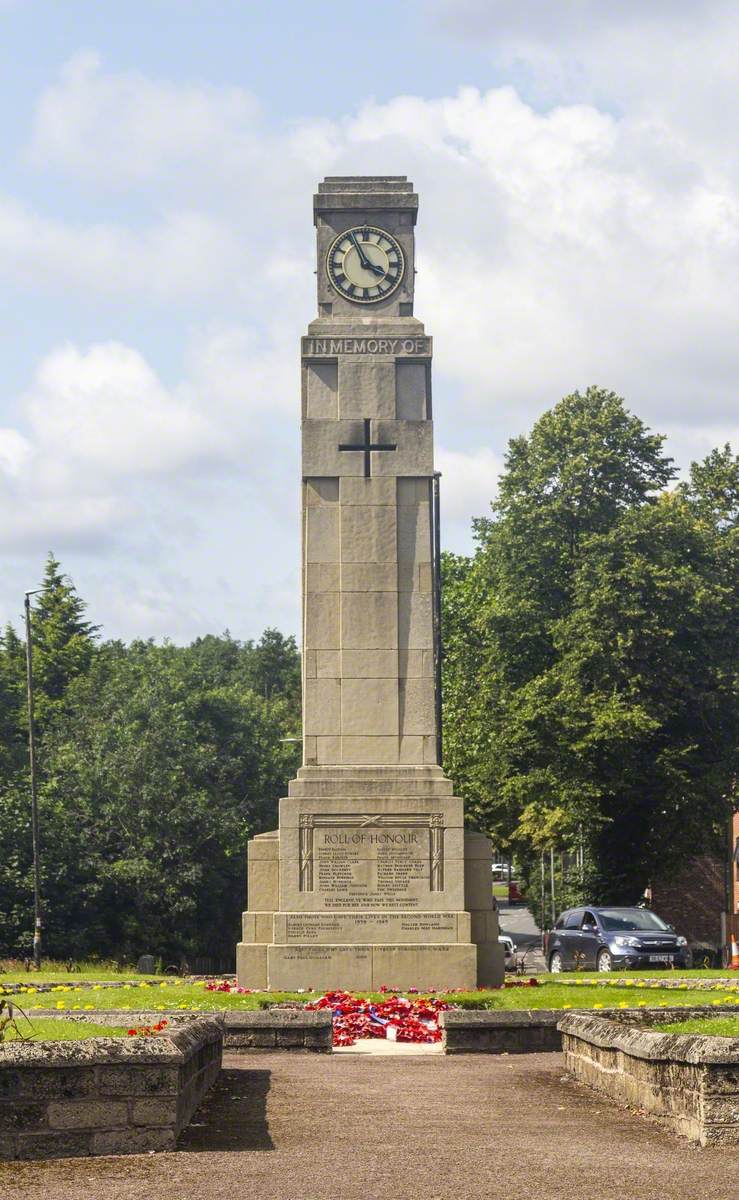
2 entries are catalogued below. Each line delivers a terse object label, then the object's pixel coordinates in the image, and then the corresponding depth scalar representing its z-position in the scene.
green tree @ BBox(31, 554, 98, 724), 85.94
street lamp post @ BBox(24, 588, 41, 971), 46.62
